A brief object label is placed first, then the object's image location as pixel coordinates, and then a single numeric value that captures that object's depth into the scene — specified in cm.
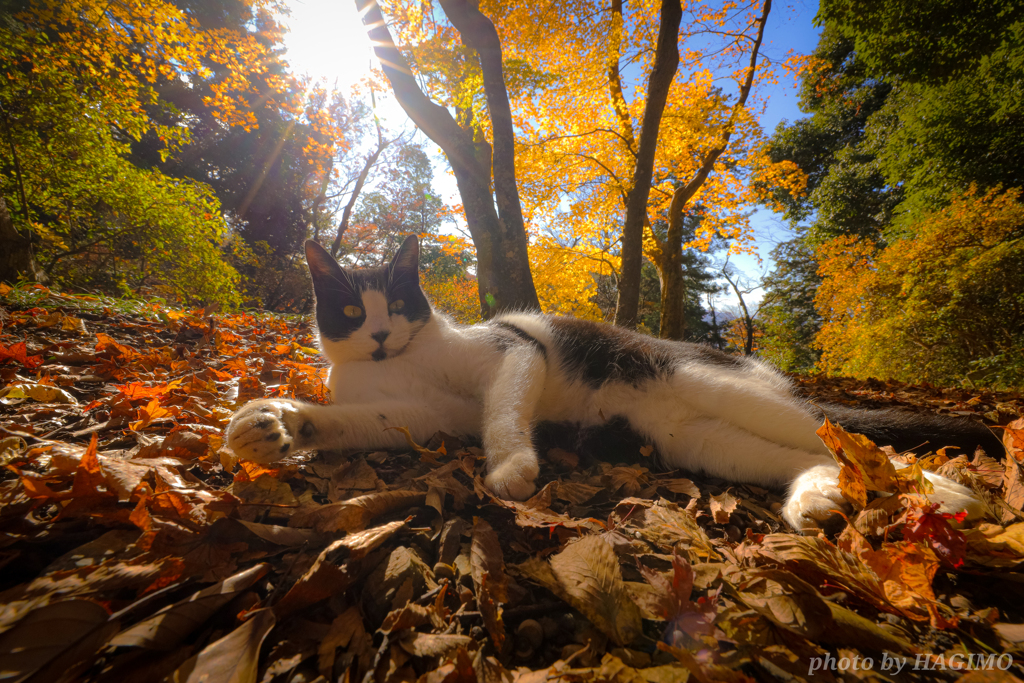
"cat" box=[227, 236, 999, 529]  27
